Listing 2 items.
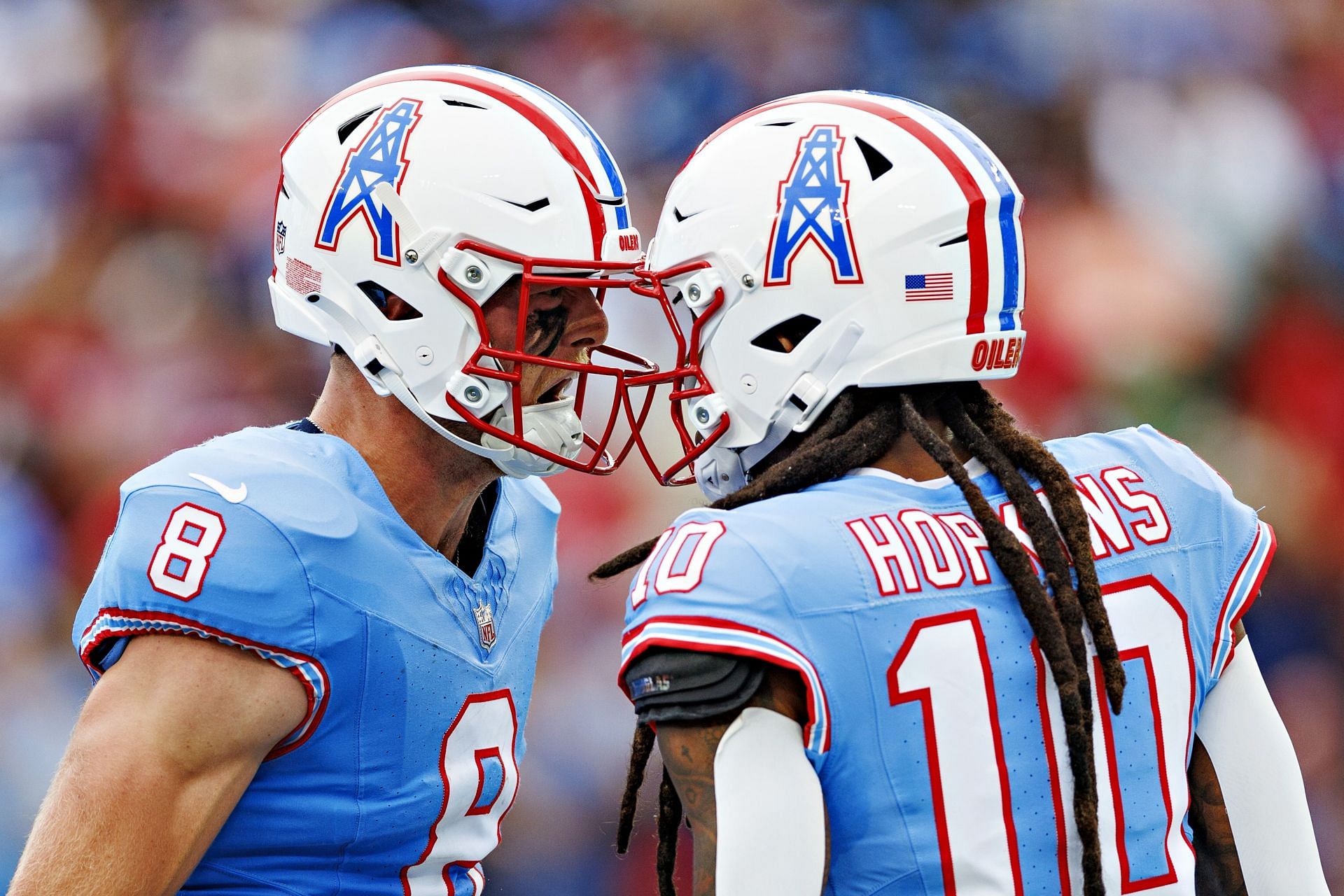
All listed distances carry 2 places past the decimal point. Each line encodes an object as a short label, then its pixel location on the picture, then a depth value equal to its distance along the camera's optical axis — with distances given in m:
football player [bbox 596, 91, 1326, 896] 11.81
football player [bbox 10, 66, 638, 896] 11.93
